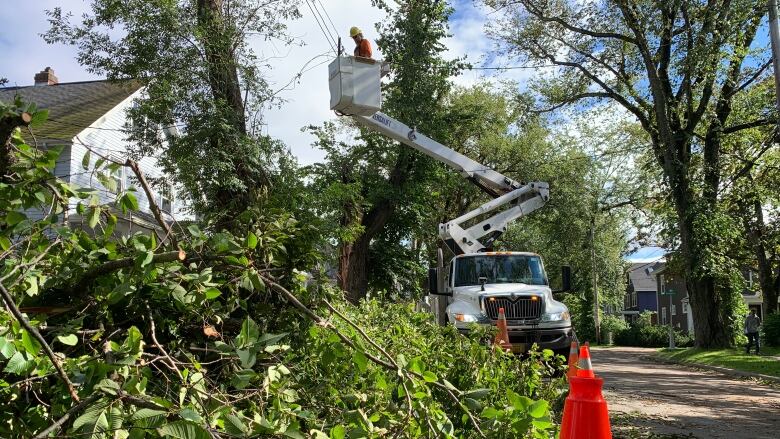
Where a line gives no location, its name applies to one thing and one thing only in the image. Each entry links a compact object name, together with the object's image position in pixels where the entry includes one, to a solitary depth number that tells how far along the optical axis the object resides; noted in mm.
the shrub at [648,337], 45438
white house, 21531
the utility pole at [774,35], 14078
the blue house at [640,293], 89375
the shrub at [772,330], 31078
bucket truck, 12172
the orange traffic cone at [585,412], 3045
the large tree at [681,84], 19859
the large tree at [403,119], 22094
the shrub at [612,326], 53953
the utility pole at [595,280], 44431
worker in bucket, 12164
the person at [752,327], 26406
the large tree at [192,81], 13547
